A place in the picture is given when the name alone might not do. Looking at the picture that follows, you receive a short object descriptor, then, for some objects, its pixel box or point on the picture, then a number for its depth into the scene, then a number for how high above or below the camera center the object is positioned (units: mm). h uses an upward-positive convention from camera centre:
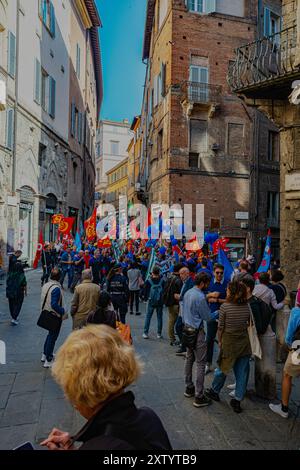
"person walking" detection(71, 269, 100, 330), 6484 -1124
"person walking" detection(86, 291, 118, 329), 5559 -1153
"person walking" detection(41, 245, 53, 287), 14523 -1066
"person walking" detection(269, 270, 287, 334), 6814 -860
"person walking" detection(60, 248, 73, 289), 14571 -1090
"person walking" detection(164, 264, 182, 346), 7723 -1266
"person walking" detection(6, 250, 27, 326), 8805 -1255
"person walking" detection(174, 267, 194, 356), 7051 -1000
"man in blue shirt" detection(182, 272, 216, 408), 4965 -1208
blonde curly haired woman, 1705 -758
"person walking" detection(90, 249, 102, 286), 13461 -1060
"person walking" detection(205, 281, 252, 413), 4742 -1241
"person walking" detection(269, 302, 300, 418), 4551 -1466
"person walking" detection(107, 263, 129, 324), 7883 -1138
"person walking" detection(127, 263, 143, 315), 10758 -1361
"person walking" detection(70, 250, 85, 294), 13122 -1092
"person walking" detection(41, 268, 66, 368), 6305 -1168
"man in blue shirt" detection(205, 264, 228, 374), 6281 -1140
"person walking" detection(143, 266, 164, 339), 8172 -1427
